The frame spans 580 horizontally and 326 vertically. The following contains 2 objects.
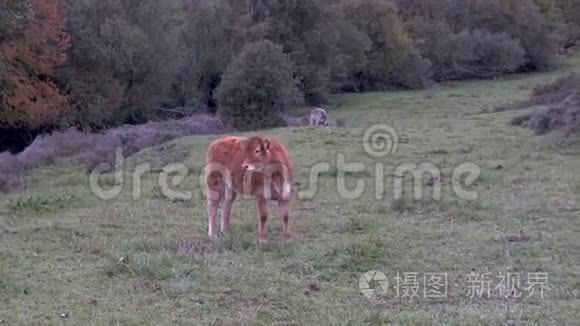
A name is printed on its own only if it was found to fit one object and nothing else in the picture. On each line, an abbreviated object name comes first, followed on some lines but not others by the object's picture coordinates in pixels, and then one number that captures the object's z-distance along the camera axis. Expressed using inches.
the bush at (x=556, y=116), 852.6
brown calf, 397.1
